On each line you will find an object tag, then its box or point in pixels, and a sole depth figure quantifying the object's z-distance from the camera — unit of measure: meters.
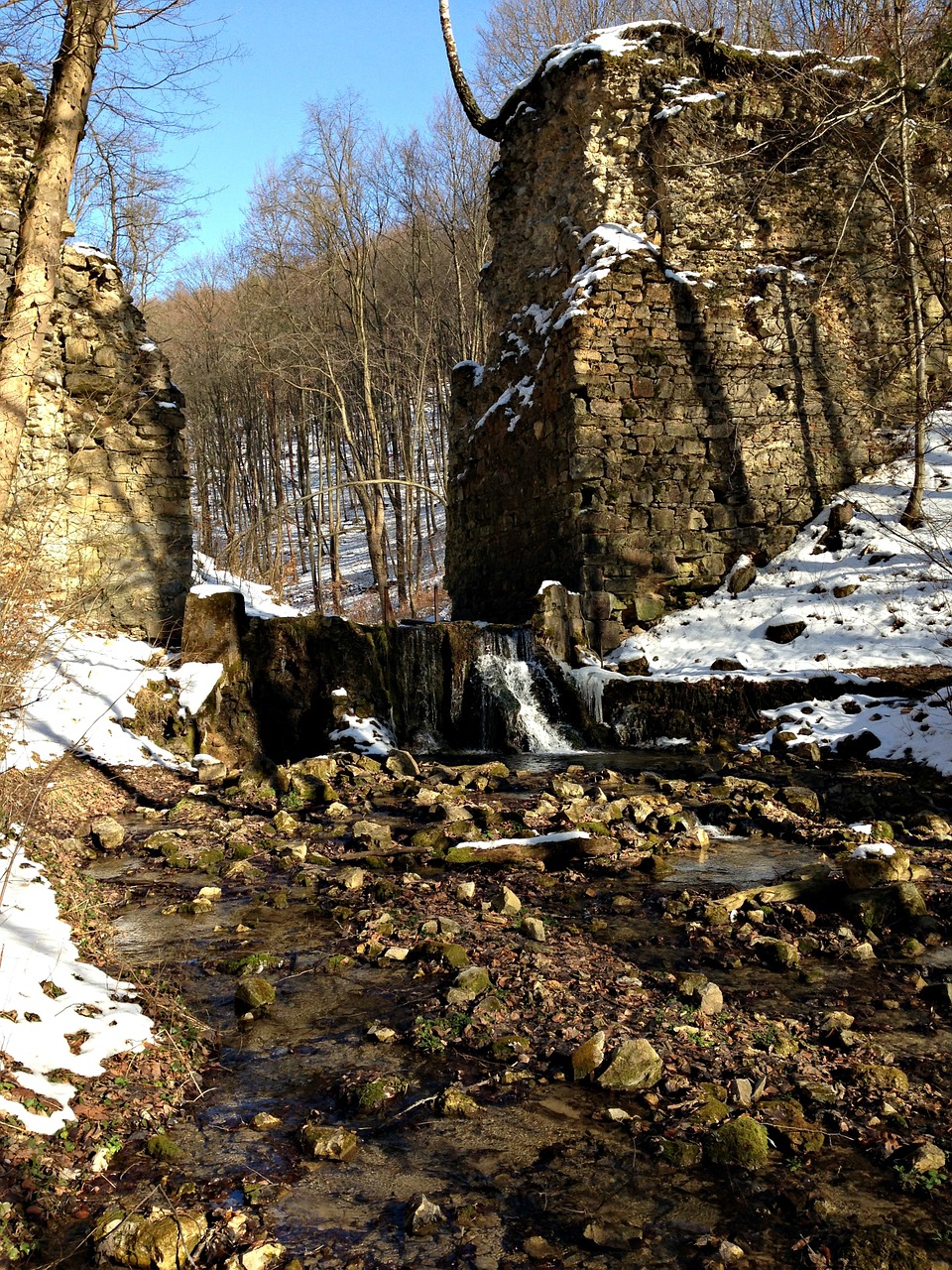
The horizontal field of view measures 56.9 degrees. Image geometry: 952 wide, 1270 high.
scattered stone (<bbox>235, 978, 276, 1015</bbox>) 3.79
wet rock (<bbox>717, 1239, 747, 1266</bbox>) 2.22
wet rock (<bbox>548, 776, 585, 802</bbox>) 7.44
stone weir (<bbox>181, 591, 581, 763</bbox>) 10.34
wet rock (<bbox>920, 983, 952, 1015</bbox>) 3.69
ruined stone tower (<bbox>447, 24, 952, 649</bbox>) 12.52
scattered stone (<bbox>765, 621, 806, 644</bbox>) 10.99
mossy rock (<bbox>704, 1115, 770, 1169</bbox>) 2.64
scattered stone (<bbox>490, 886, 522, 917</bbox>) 4.92
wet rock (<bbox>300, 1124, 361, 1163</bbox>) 2.69
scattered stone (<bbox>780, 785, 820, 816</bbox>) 6.92
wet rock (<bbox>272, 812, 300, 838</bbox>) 6.95
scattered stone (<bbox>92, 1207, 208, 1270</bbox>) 2.17
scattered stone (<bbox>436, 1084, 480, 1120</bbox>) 2.95
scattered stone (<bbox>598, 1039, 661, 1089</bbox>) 3.08
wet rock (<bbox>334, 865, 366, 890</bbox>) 5.41
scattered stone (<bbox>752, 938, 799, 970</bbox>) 4.10
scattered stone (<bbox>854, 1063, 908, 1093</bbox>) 3.01
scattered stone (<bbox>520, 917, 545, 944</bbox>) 4.50
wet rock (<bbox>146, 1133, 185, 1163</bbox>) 2.63
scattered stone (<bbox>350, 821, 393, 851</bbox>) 6.39
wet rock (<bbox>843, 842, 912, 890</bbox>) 5.02
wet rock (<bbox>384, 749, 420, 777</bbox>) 8.96
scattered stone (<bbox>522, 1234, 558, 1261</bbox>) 2.26
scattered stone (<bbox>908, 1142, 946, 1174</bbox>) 2.56
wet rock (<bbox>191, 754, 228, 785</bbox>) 8.86
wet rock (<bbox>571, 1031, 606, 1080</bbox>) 3.15
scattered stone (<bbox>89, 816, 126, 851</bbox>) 6.48
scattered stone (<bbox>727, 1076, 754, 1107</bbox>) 2.93
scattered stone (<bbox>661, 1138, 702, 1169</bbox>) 2.65
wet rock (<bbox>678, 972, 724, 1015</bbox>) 3.60
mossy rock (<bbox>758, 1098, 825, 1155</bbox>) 2.71
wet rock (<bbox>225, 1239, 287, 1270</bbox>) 2.15
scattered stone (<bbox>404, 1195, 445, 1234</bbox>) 2.37
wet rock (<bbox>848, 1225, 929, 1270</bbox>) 2.20
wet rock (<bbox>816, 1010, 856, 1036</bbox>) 3.42
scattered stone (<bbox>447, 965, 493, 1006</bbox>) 3.72
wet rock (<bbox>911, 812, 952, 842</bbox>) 6.12
